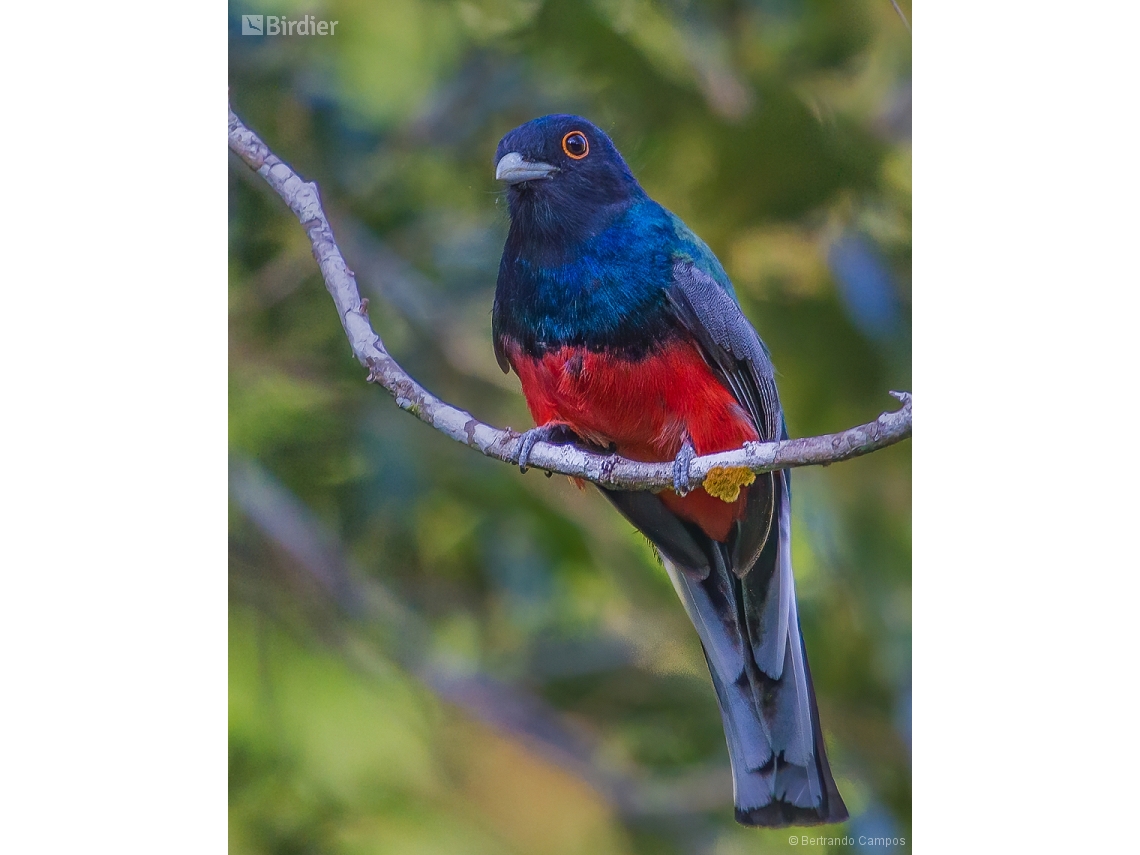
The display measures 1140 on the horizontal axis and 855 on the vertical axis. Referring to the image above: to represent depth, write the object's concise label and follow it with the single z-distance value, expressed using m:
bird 6.33
